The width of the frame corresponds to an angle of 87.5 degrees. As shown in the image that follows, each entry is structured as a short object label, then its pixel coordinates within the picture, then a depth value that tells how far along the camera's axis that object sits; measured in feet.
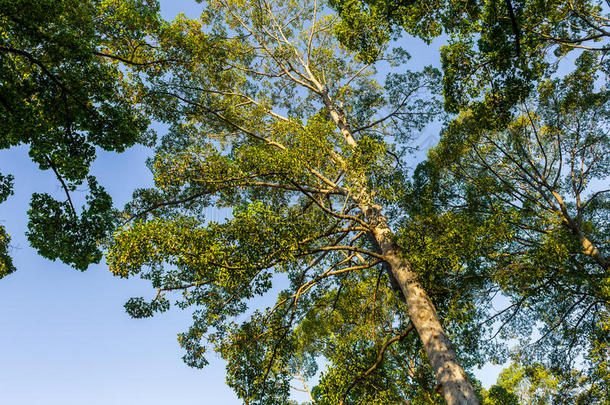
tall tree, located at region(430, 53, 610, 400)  30.14
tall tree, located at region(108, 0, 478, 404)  24.06
